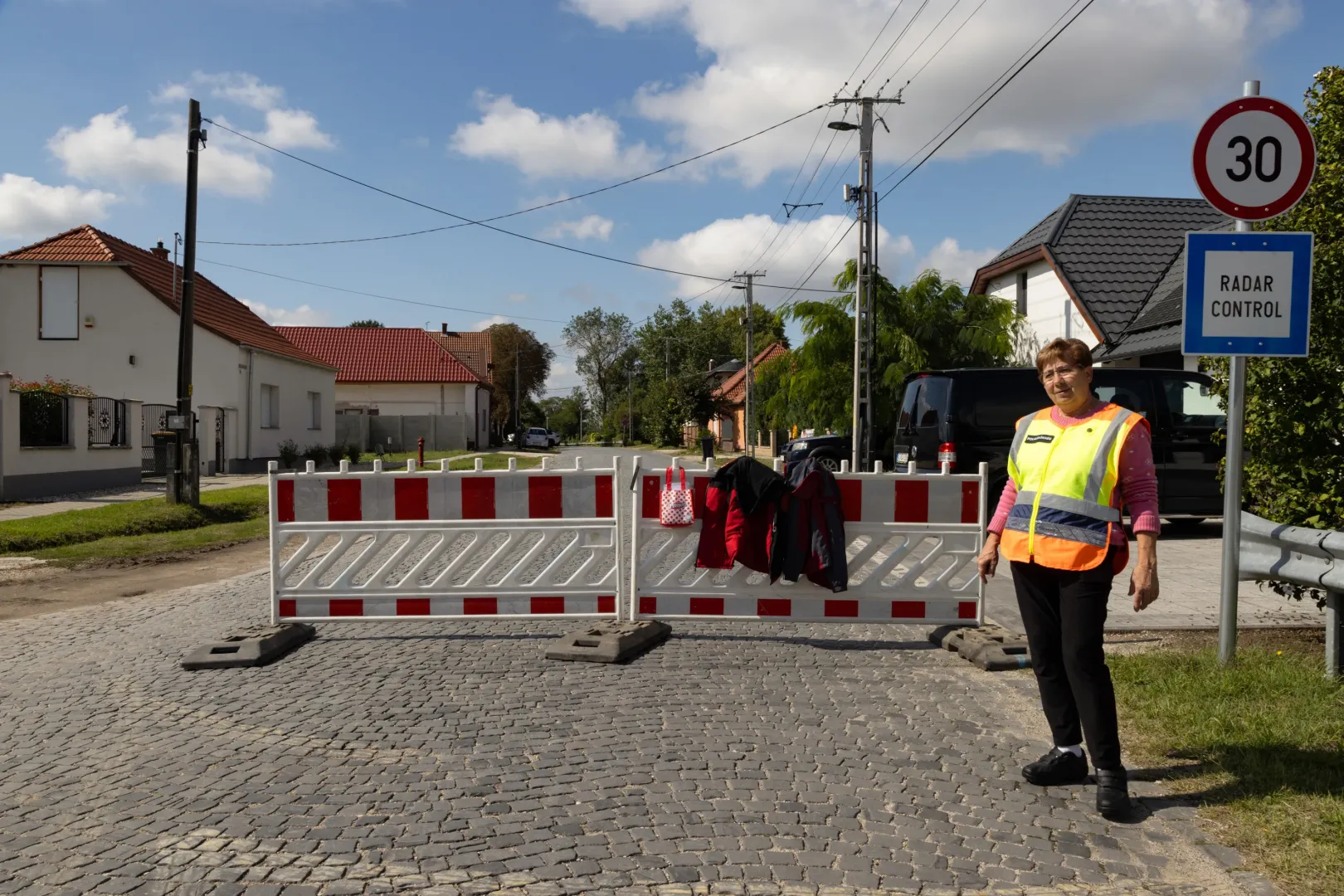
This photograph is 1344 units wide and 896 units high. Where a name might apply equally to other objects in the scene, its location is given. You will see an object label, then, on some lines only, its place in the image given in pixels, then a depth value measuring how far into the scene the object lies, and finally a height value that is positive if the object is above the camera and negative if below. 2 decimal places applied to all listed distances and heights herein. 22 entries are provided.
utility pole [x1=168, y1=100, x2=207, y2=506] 18.94 +1.07
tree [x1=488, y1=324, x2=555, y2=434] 97.00 +6.30
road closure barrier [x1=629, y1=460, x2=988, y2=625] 7.49 -0.90
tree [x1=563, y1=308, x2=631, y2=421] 125.50 +9.61
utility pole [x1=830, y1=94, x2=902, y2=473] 27.16 +3.37
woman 4.37 -0.43
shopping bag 7.48 -0.51
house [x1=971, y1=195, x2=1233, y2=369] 23.70 +4.05
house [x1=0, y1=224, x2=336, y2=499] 31.22 +2.55
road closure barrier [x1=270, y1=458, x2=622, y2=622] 7.58 -0.72
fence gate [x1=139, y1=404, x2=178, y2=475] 24.50 -0.31
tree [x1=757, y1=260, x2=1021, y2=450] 27.83 +2.41
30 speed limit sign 6.09 +1.57
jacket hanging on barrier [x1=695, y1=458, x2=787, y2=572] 7.36 -0.55
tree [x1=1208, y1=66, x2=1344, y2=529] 6.39 +0.30
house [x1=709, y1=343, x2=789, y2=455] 72.69 +1.06
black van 14.79 +0.26
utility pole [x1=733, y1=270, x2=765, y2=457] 45.57 +1.48
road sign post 6.11 +1.00
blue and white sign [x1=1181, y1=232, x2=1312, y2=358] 6.13 +0.82
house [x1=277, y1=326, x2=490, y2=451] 62.22 +3.05
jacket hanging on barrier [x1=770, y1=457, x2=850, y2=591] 7.31 -0.65
